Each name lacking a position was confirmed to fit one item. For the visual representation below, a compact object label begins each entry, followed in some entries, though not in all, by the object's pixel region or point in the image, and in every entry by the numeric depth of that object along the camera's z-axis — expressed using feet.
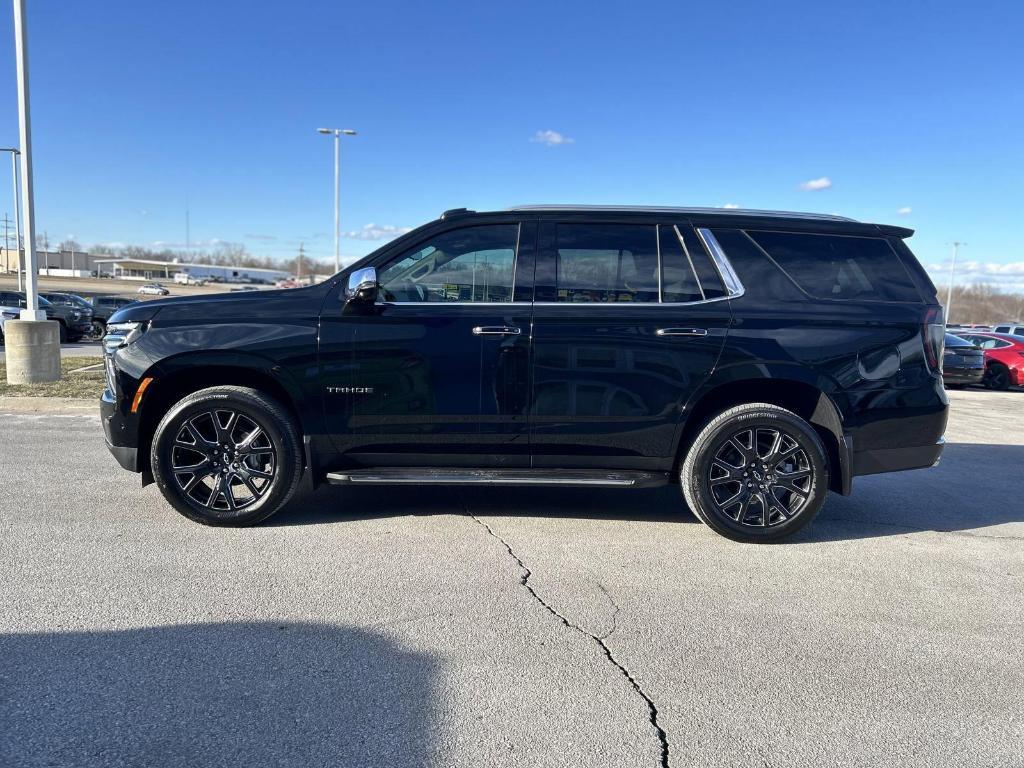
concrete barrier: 34.40
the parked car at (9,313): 65.07
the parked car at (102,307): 81.82
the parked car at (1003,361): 55.36
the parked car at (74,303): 74.43
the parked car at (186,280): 352.69
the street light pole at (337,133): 115.44
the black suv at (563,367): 14.61
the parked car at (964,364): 53.11
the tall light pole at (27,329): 34.32
